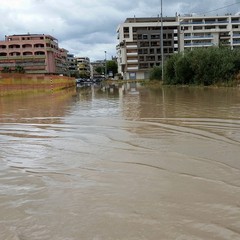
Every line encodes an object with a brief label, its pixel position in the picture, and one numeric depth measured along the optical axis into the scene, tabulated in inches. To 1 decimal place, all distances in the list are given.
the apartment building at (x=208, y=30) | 4913.9
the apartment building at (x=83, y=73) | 7401.1
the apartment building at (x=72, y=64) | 7040.4
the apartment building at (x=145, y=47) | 4783.5
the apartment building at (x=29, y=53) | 5108.3
